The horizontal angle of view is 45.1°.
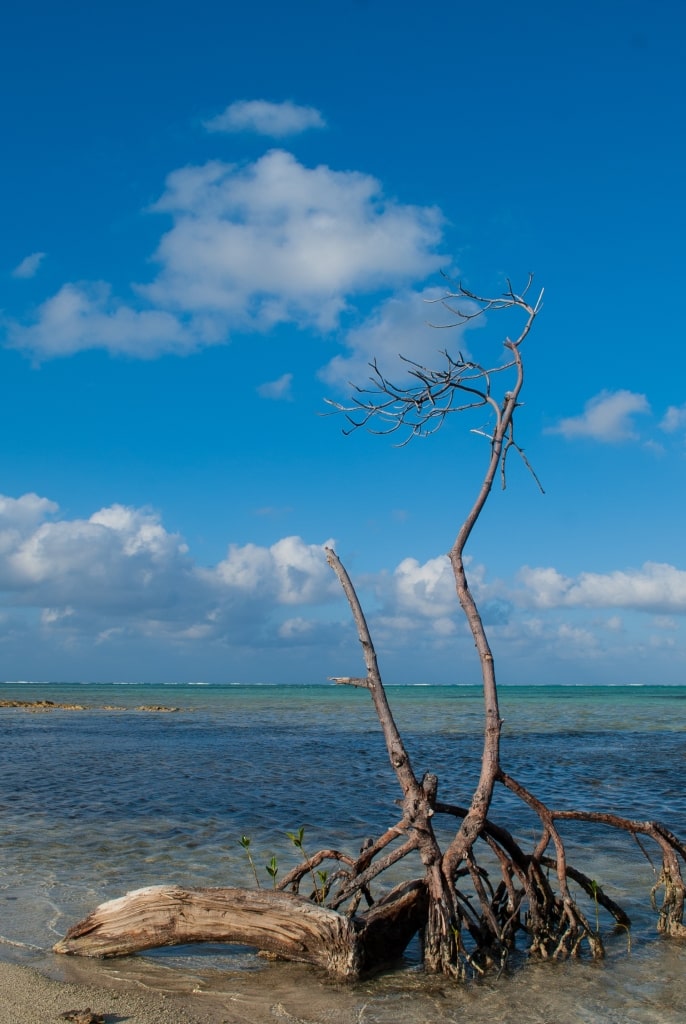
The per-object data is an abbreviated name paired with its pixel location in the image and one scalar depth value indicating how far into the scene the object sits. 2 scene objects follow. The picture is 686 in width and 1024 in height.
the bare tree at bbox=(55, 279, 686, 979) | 7.06
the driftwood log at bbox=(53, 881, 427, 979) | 7.00
